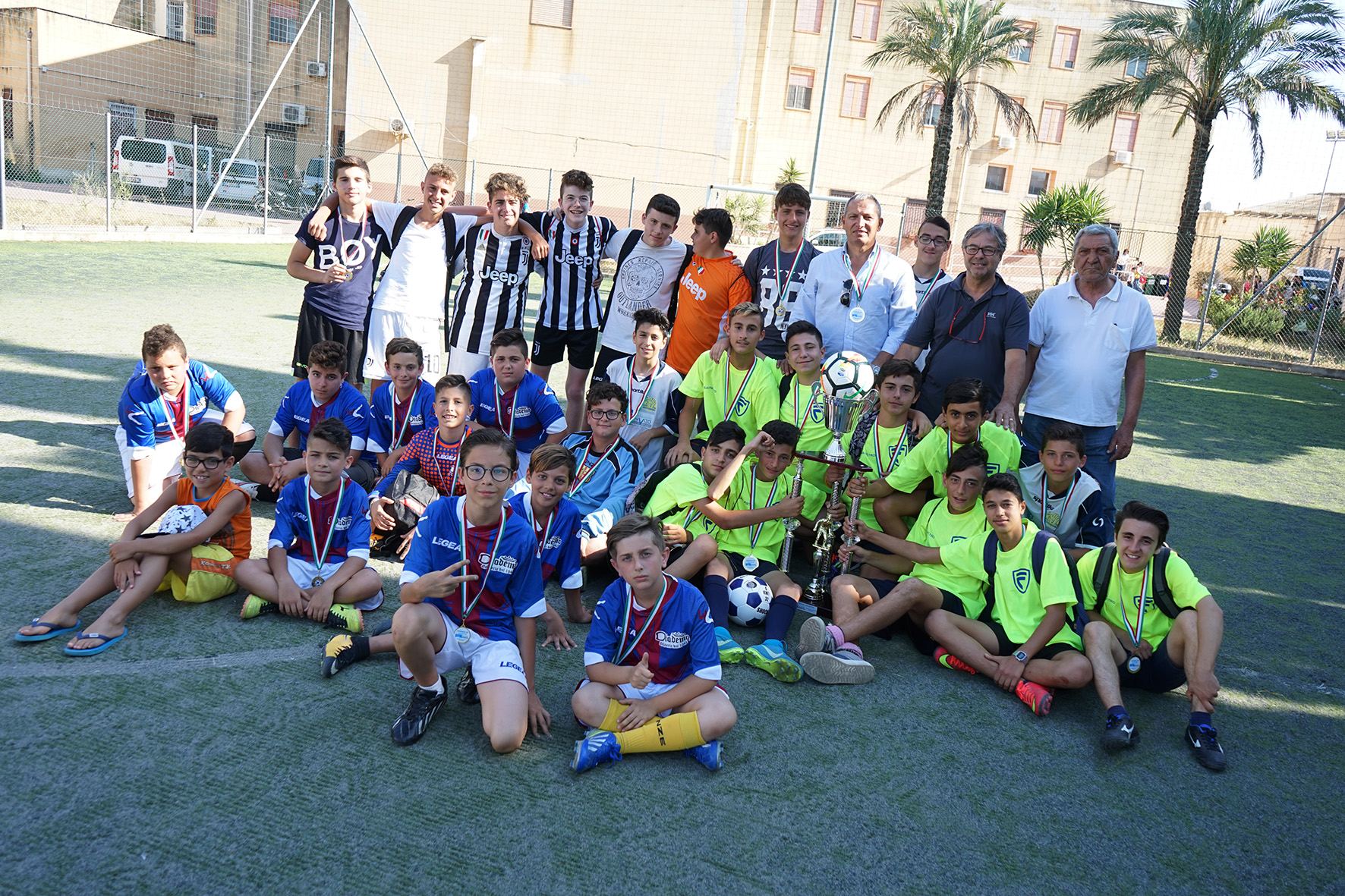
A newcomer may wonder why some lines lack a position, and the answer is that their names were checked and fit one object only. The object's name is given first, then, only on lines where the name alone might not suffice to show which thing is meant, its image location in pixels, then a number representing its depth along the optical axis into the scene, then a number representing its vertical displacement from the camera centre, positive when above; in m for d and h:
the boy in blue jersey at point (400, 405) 4.93 -0.82
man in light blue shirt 5.29 +0.03
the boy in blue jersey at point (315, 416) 4.77 -0.90
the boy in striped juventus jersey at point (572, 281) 5.67 -0.05
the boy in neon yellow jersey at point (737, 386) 4.91 -0.53
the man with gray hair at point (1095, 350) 4.79 -0.12
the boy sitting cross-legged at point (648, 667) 3.01 -1.32
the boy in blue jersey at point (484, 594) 3.08 -1.19
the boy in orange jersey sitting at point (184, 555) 3.43 -1.34
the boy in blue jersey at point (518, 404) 5.04 -0.77
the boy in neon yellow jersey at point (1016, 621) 3.67 -1.28
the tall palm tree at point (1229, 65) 17.69 +5.62
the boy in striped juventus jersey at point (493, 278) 5.67 -0.09
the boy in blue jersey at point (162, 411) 4.54 -0.93
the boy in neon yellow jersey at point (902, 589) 3.73 -1.27
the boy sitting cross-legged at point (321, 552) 3.77 -1.32
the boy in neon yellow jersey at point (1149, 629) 3.48 -1.19
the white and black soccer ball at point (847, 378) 4.43 -0.37
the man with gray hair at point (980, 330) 4.71 -0.08
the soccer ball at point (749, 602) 4.05 -1.38
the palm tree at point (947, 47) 20.42 +6.56
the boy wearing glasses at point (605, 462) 4.59 -0.96
